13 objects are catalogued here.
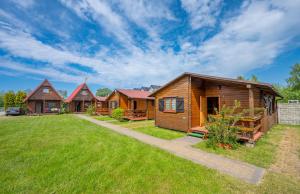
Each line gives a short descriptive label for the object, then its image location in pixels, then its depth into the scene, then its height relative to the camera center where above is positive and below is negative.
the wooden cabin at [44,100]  26.20 +0.22
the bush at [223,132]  6.59 -1.50
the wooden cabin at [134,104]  16.97 -0.38
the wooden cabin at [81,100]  29.41 +0.23
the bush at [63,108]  28.17 -1.42
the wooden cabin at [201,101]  7.69 +0.00
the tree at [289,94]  28.28 +1.33
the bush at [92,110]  24.16 -1.55
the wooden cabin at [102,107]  23.91 -1.11
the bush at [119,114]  16.39 -1.50
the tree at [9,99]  26.72 +0.41
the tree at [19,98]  26.84 +0.60
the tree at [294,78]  34.53 +5.57
